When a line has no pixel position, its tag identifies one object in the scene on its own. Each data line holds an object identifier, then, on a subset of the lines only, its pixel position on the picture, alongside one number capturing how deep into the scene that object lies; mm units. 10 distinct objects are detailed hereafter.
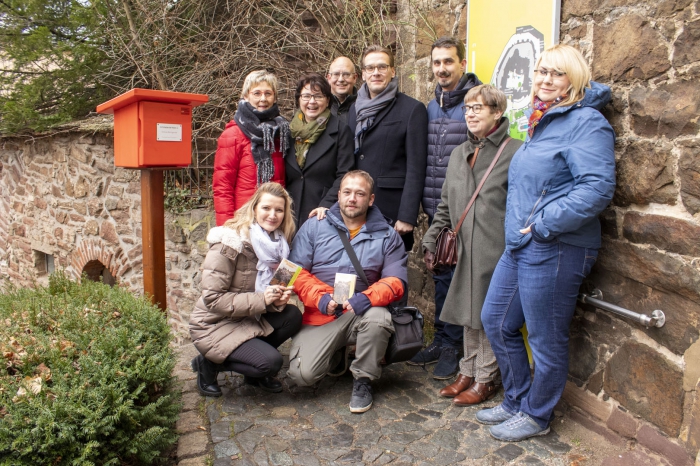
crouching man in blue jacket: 3404
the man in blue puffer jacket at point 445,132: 3691
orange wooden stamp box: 3660
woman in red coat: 3838
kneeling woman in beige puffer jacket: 3350
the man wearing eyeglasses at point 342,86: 4102
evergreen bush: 2322
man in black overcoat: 3832
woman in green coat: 3262
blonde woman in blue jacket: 2633
